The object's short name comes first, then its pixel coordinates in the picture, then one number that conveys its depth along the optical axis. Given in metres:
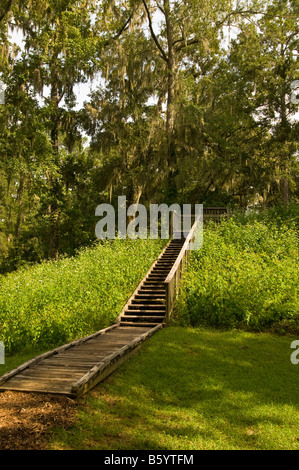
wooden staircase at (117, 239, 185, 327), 11.48
